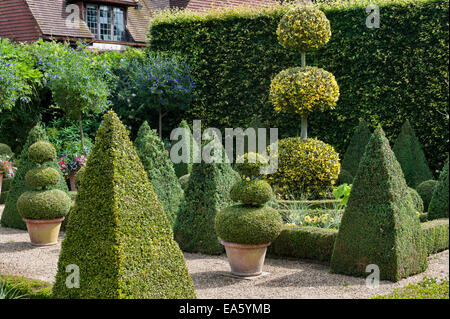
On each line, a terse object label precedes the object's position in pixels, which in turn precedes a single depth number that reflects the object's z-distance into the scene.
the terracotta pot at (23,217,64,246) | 9.53
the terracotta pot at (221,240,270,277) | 7.57
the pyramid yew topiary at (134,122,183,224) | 10.02
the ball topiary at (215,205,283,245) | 7.43
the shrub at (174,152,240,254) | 8.95
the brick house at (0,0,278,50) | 21.92
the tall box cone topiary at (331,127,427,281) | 7.16
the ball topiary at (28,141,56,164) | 9.90
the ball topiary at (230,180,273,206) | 7.57
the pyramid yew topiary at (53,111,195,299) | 4.71
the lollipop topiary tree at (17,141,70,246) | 9.44
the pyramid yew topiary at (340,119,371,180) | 12.96
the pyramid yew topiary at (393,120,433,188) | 12.14
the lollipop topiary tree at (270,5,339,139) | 12.27
